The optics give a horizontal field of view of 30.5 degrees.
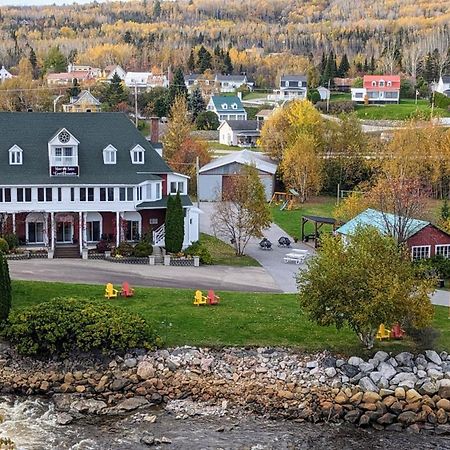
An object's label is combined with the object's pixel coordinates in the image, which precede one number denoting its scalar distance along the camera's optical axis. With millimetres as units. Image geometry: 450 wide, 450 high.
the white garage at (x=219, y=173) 57719
